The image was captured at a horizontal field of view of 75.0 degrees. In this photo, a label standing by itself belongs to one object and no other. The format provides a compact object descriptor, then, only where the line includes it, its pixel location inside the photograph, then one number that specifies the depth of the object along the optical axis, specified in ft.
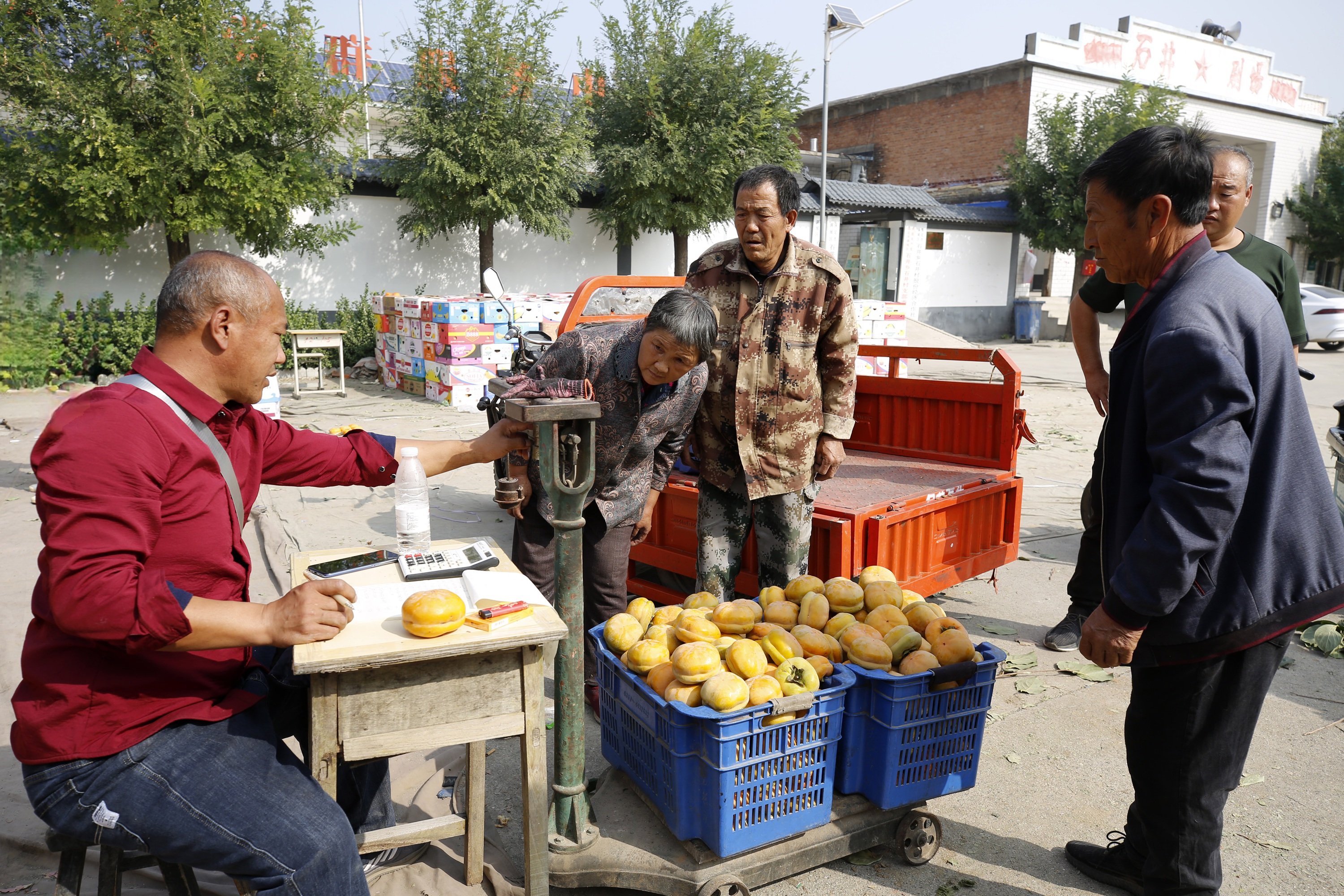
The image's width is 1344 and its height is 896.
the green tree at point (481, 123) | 48.01
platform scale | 7.61
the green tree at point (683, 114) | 53.52
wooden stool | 5.93
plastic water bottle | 8.21
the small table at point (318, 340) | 43.78
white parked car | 65.26
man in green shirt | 11.43
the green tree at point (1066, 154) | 70.18
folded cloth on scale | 9.20
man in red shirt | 5.29
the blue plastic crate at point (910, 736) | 8.13
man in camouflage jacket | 11.09
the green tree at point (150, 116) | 36.35
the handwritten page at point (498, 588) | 6.95
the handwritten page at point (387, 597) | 6.57
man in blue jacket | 6.13
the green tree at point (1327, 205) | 93.25
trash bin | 74.64
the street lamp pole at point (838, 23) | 55.26
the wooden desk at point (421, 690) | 5.96
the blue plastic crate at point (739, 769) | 7.52
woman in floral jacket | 9.68
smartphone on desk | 7.49
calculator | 7.45
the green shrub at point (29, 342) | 39.73
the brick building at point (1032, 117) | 82.84
